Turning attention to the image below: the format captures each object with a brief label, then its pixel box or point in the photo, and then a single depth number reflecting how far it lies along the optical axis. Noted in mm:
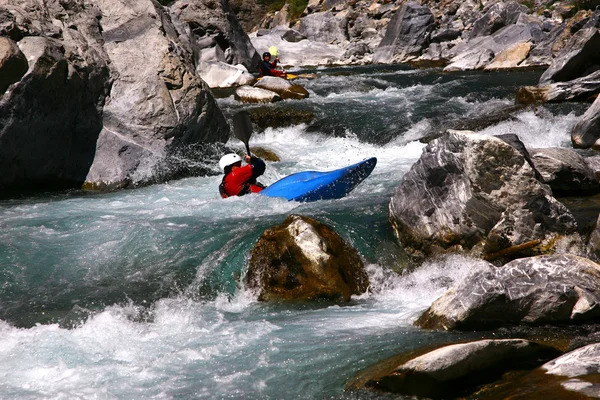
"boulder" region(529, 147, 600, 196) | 13312
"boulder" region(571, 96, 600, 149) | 17484
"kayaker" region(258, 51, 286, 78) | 32750
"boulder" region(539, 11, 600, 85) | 23531
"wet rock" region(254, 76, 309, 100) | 27547
